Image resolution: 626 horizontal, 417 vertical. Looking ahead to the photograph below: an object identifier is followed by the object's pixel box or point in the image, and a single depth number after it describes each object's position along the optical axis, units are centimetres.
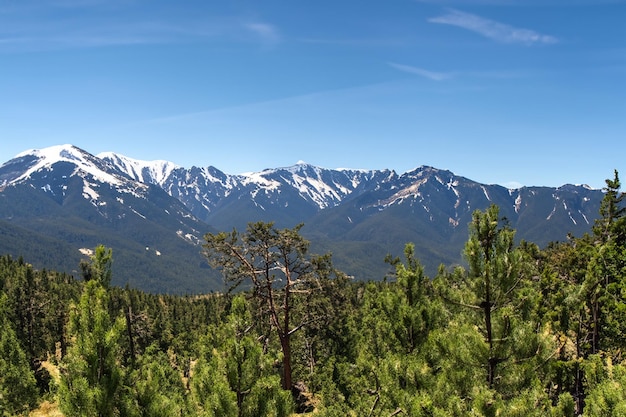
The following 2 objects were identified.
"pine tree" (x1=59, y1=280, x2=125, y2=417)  1593
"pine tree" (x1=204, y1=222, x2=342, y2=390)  2842
